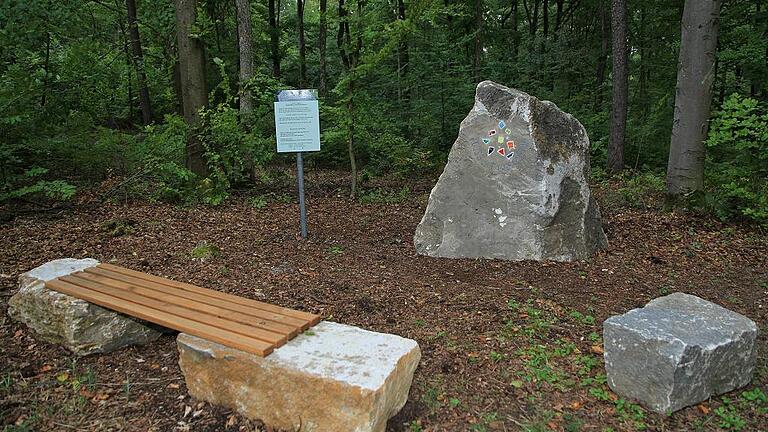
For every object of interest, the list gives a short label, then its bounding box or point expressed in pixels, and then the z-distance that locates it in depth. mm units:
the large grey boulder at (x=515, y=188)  5797
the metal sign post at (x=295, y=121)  6199
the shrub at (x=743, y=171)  6289
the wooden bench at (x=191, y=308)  2951
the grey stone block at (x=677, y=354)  2959
